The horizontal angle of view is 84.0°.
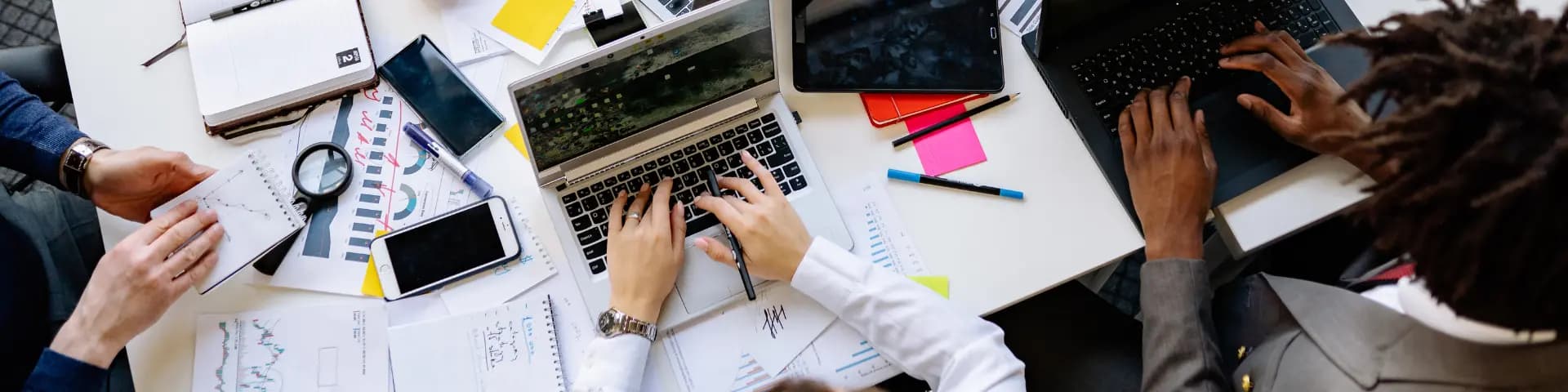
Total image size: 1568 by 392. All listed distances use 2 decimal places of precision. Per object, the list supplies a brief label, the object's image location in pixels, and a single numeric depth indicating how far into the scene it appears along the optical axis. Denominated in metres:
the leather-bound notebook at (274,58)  1.13
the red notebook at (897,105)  1.16
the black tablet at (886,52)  1.16
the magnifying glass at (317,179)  1.10
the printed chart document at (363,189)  1.10
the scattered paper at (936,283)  1.10
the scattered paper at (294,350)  1.07
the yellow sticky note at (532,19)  1.20
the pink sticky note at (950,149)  1.15
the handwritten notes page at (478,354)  1.07
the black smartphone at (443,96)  1.15
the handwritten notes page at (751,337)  1.07
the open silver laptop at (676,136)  0.98
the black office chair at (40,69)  1.24
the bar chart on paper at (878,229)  1.11
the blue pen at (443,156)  1.13
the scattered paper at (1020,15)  1.21
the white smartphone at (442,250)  1.09
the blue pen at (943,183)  1.12
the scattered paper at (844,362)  1.08
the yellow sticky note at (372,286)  1.10
